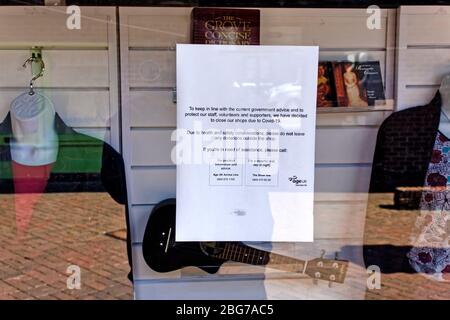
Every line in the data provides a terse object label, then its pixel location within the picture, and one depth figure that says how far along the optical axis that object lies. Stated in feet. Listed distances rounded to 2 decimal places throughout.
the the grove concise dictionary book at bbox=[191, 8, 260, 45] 7.48
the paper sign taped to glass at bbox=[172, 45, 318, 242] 7.41
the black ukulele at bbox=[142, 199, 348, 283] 8.02
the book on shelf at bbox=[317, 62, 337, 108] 8.04
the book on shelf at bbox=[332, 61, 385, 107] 8.25
